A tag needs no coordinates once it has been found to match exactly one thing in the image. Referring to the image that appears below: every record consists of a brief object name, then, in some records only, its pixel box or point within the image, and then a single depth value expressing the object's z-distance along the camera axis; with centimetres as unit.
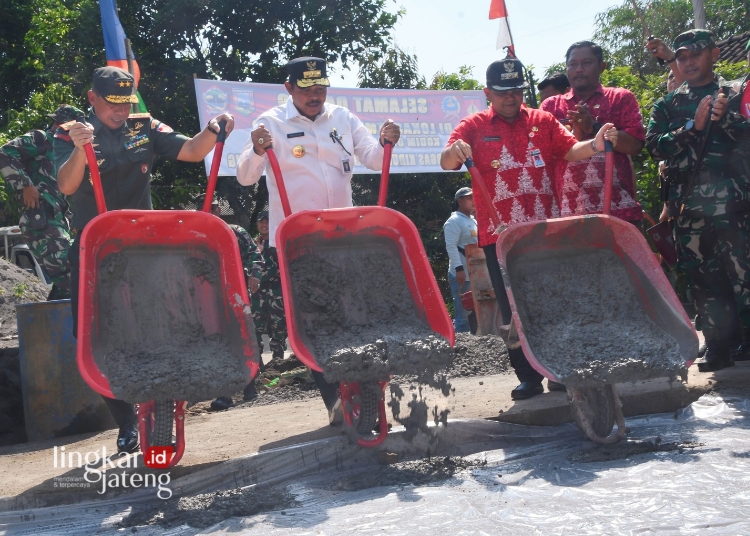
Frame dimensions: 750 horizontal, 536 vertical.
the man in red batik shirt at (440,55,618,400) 451
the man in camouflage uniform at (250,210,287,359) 675
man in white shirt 438
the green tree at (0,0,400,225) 1523
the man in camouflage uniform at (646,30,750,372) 485
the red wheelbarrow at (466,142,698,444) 366
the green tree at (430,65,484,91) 1761
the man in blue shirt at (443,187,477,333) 921
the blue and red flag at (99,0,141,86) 927
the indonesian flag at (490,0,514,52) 1010
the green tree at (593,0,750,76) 2705
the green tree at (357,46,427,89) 1622
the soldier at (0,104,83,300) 609
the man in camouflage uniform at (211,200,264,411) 639
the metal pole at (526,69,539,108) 1064
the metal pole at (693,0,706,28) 1121
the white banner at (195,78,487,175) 997
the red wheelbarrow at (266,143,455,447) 389
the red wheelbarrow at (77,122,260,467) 352
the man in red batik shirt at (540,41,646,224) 471
